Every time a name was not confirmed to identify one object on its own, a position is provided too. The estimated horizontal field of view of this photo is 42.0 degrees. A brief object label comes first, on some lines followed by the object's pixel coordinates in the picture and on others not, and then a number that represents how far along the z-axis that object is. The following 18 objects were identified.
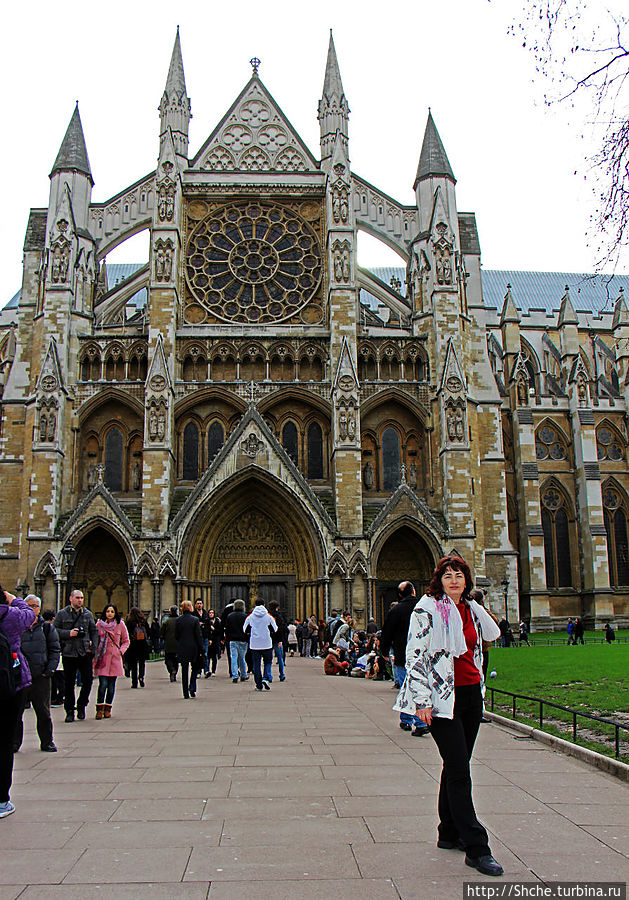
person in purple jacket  6.04
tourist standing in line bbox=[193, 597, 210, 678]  17.89
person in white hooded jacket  14.73
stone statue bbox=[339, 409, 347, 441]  29.44
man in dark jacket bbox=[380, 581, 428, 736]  11.12
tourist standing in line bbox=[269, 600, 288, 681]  16.14
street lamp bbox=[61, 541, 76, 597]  26.52
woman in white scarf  4.78
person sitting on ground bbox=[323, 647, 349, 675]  18.80
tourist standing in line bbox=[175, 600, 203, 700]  13.74
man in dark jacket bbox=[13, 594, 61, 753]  8.77
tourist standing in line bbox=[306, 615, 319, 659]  27.56
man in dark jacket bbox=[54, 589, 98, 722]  11.31
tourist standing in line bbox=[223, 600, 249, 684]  15.94
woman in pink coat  11.65
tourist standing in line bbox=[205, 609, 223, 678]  18.78
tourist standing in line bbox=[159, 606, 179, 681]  15.01
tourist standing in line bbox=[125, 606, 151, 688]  15.37
